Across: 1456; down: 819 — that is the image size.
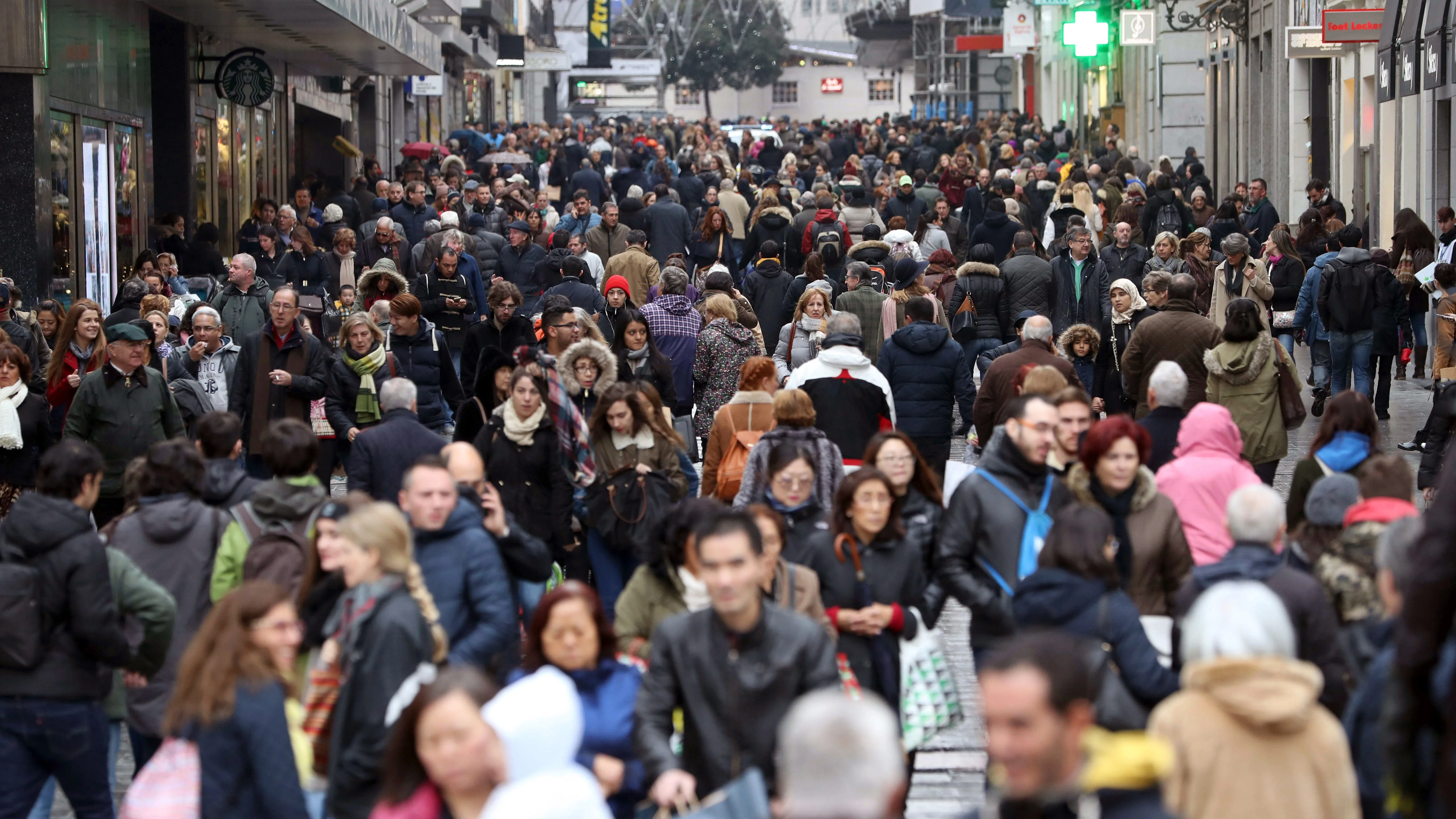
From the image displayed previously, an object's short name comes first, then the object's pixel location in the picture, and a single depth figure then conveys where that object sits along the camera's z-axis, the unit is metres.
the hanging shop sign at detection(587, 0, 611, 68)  96.38
